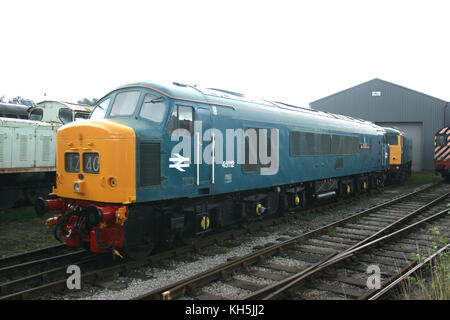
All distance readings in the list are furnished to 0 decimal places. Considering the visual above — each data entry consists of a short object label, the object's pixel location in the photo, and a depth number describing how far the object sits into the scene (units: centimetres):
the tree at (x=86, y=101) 5281
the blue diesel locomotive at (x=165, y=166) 612
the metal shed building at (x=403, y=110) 2956
